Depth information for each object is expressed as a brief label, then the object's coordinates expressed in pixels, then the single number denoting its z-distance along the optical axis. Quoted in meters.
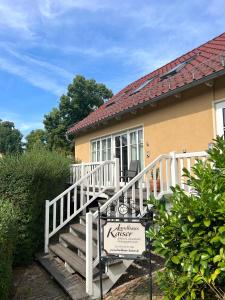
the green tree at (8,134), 61.60
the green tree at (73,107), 27.36
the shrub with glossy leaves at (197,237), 2.55
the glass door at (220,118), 6.55
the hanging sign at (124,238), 3.90
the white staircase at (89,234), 4.65
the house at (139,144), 5.07
